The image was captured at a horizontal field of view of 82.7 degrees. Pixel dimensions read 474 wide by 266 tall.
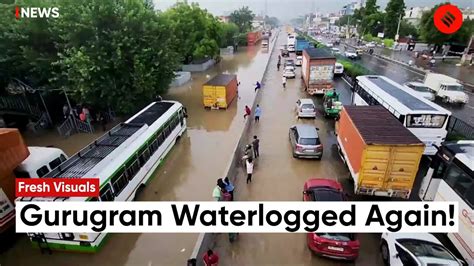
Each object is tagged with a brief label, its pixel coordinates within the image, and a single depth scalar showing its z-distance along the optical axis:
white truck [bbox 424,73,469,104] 20.45
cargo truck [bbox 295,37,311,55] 46.84
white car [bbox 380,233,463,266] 6.24
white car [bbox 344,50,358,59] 42.01
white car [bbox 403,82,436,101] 20.20
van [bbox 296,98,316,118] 17.94
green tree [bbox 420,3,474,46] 43.94
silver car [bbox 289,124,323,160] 12.55
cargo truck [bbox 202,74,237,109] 19.86
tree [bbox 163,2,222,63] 31.36
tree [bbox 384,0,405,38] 57.78
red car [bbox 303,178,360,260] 6.94
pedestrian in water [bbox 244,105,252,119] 17.69
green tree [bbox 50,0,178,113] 14.45
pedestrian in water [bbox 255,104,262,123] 17.82
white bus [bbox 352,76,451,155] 11.45
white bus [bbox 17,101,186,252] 7.52
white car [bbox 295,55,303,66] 39.92
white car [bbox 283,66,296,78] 30.38
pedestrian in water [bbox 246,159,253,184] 10.81
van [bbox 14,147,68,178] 8.69
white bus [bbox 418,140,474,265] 6.99
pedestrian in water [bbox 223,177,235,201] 8.96
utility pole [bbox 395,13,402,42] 57.28
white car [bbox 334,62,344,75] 30.91
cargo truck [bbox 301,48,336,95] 21.78
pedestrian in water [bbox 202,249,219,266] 6.62
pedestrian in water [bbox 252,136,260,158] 12.88
